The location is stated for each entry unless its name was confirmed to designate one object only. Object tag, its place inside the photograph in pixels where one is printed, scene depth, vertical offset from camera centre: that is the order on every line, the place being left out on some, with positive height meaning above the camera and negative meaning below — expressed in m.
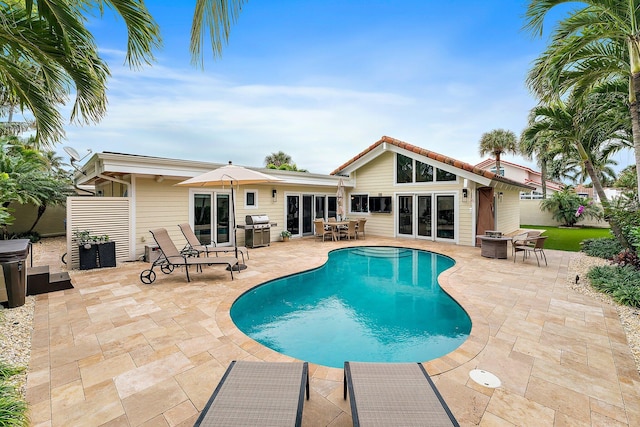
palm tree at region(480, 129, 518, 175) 24.04 +6.05
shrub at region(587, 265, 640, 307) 5.02 -1.38
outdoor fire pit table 8.91 -1.10
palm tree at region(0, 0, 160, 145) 2.99 +1.84
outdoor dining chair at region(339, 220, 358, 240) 13.11 -0.86
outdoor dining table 12.78 -0.64
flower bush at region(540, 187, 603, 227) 19.16 +0.41
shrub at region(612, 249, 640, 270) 6.38 -1.08
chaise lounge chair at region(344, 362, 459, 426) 1.92 -1.40
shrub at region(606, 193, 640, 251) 6.36 +0.01
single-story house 8.27 +0.49
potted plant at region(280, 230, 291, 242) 12.65 -1.07
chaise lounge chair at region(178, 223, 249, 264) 7.83 -1.01
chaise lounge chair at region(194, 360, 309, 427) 1.92 -1.41
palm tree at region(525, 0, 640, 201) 4.69 +3.12
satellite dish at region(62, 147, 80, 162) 10.82 +2.19
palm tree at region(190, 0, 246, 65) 2.31 +1.58
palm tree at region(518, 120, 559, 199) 9.20 +2.46
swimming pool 3.95 -1.89
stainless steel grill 10.99 -0.78
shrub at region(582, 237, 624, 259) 8.89 -1.15
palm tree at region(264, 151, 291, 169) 37.03 +6.96
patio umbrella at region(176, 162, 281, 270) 6.99 +0.86
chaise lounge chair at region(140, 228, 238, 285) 6.40 -1.15
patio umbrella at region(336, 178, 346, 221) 13.56 +0.55
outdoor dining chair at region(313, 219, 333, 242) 12.53 -0.84
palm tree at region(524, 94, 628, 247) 7.71 +2.58
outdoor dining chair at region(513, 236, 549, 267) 8.03 -0.98
